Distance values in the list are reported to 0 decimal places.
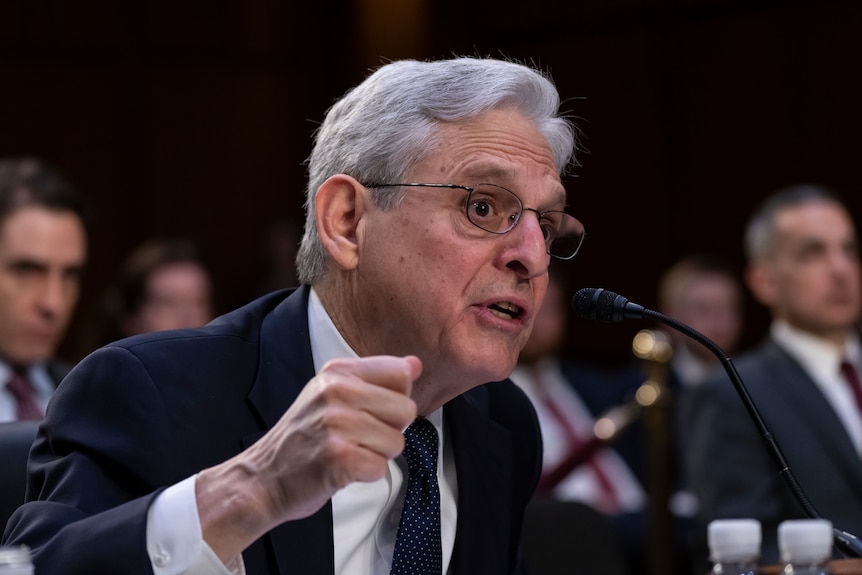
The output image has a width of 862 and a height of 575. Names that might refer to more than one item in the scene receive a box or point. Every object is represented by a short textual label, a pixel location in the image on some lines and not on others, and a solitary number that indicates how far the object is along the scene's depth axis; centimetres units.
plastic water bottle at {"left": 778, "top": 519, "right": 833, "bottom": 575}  245
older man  259
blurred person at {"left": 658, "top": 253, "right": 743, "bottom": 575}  510
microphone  263
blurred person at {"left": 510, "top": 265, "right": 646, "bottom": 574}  426
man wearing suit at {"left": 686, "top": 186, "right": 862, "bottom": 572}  349
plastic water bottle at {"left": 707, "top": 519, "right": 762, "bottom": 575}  249
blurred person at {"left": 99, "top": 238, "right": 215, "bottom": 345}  415
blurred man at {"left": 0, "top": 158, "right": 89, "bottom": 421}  352
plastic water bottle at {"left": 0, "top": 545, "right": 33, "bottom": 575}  236
